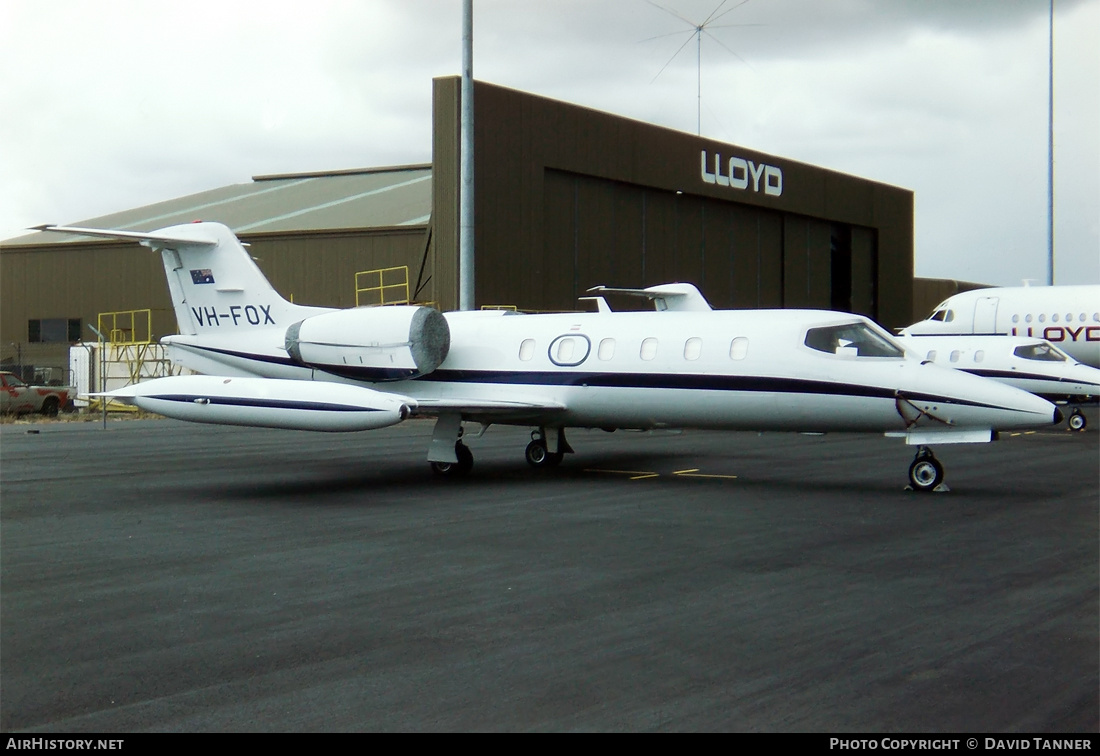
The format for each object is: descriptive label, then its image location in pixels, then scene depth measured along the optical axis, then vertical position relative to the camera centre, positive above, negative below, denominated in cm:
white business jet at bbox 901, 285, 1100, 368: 3491 +171
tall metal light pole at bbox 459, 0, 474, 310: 2403 +403
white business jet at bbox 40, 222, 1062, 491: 1338 -5
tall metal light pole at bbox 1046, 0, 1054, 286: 4306 +681
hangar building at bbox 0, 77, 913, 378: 3384 +509
